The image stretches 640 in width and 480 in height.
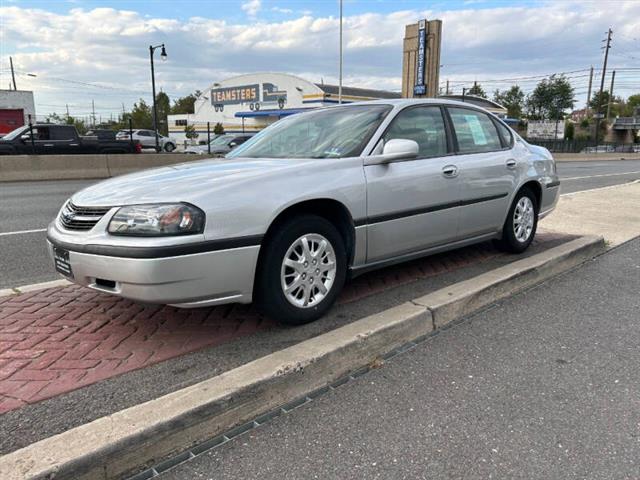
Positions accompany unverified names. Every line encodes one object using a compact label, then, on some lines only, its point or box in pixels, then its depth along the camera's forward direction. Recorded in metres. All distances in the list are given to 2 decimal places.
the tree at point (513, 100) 92.31
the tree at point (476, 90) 92.97
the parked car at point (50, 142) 17.12
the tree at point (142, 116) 75.22
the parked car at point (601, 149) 60.48
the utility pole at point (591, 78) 78.69
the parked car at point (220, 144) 22.11
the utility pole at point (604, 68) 63.13
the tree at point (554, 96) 82.75
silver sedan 2.91
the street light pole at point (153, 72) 27.06
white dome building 50.84
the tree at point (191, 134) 52.58
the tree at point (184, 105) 97.88
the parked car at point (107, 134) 19.90
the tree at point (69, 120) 64.25
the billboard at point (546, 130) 58.88
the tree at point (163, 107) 86.18
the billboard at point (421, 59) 31.50
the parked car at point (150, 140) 35.59
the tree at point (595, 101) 102.59
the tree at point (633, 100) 135.15
